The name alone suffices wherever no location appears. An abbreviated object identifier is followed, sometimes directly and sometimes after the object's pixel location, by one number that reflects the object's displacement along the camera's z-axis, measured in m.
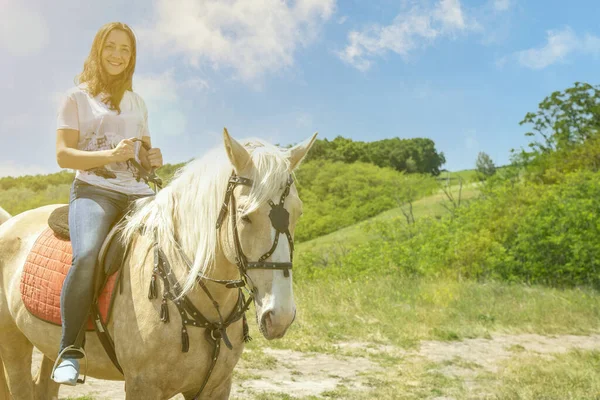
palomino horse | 2.37
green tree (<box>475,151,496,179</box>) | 61.12
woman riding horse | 2.84
